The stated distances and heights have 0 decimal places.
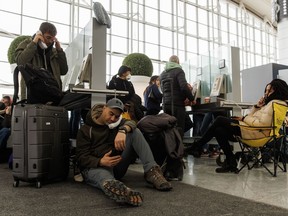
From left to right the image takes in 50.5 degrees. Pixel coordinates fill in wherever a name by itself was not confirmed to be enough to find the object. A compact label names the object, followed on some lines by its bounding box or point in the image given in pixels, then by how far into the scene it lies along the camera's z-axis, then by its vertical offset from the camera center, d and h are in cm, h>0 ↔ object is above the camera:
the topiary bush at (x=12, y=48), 621 +144
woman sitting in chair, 295 -4
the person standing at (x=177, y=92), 386 +34
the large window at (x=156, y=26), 780 +313
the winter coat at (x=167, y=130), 245 -9
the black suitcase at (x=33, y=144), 227 -19
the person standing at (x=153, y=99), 454 +29
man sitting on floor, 210 -22
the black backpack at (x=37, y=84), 242 +27
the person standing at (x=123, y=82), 363 +44
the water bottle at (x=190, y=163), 330 -60
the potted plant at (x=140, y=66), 730 +127
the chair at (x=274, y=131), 288 -12
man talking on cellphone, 269 +61
